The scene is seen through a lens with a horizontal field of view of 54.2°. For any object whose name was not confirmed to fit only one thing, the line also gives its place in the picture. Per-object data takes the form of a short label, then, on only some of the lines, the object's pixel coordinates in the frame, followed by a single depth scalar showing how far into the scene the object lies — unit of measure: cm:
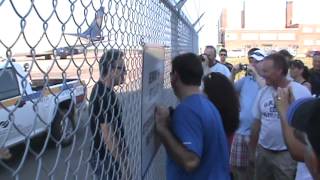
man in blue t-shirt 169
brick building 5969
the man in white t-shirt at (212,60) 508
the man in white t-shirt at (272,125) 312
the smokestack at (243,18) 6439
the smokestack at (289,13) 6675
